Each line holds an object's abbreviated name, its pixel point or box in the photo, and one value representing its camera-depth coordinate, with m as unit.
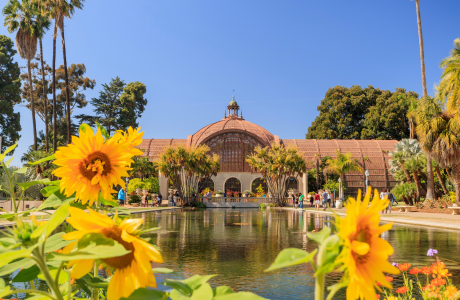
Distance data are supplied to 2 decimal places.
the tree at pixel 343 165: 37.97
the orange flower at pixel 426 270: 3.26
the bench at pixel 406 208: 23.66
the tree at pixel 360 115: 51.02
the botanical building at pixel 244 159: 42.97
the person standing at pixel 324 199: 27.23
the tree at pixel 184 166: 29.42
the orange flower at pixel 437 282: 2.77
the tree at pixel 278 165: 31.36
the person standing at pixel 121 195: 20.40
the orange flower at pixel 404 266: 3.09
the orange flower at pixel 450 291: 2.41
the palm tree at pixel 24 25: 26.98
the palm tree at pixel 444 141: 21.23
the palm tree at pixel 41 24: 28.31
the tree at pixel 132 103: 51.12
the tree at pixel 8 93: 40.22
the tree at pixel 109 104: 50.03
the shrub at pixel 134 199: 30.83
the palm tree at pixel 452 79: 18.64
